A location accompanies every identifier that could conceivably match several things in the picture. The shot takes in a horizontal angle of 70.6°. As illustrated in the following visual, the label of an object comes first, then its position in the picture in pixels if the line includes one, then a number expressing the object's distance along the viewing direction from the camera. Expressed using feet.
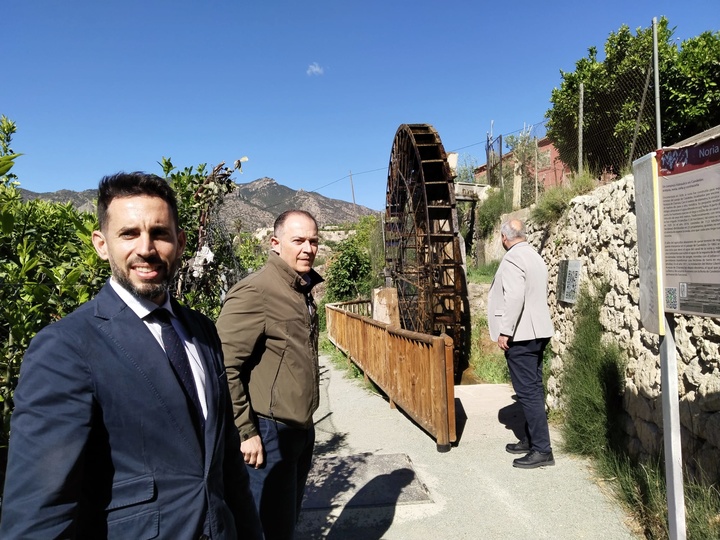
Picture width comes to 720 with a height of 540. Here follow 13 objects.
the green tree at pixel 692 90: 33.73
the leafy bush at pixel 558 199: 20.95
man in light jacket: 13.92
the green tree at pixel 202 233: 10.96
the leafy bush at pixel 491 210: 44.06
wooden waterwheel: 34.63
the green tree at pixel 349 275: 60.64
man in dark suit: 3.48
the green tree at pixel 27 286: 6.21
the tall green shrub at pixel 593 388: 13.82
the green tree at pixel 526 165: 38.47
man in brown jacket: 7.66
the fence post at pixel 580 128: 23.36
